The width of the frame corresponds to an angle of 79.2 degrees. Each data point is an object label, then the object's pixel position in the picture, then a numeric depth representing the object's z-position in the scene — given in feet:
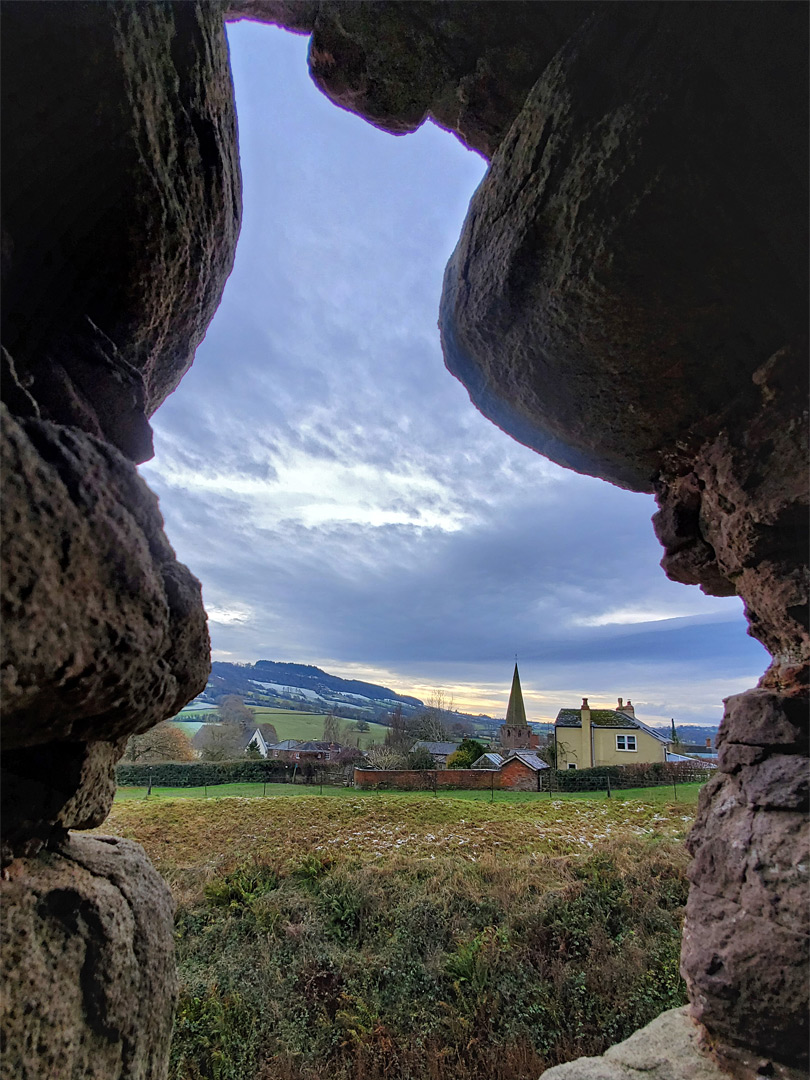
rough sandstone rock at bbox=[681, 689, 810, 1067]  11.19
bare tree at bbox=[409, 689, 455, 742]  163.02
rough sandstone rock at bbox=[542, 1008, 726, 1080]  12.81
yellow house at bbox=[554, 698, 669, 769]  102.73
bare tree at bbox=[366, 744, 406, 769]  89.55
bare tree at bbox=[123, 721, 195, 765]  94.28
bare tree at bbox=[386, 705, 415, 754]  135.74
